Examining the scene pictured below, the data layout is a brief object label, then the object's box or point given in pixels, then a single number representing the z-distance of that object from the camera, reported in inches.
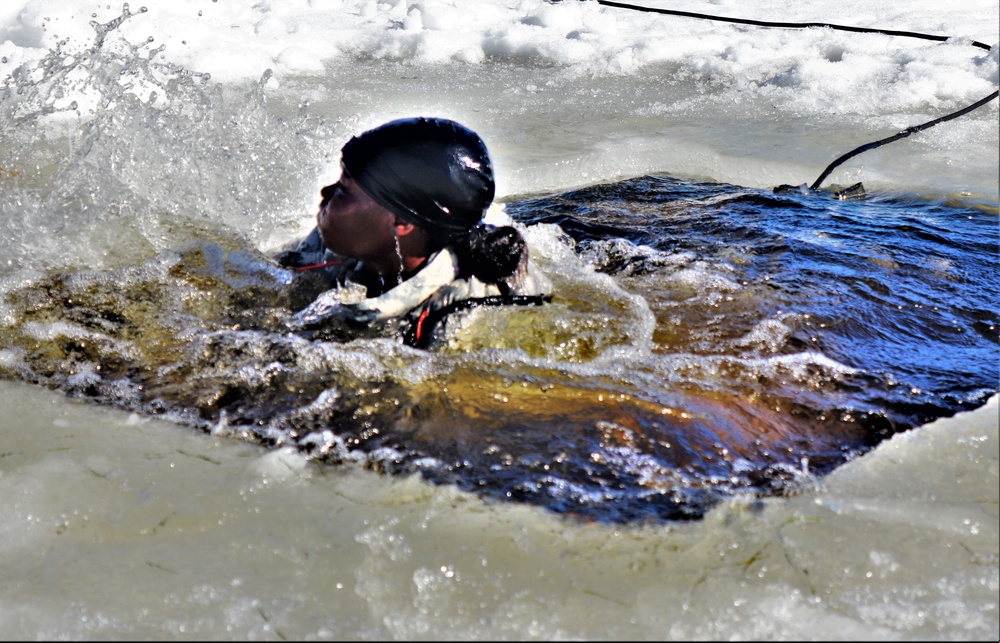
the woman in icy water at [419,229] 111.6
